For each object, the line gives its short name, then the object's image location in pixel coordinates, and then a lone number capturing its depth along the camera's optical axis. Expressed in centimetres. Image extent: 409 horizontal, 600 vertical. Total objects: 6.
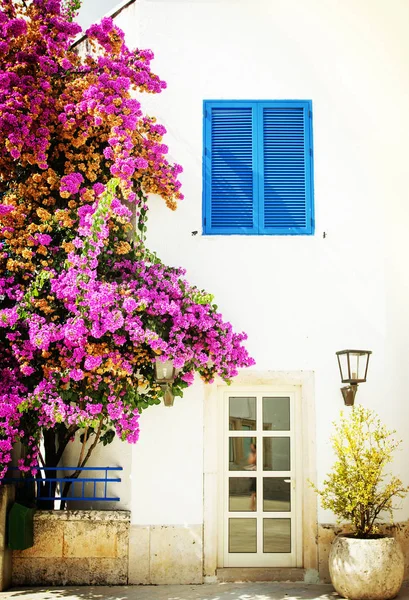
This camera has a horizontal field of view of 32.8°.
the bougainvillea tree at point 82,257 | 715
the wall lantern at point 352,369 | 778
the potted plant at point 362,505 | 688
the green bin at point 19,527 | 738
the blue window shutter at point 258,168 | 841
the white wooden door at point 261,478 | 801
